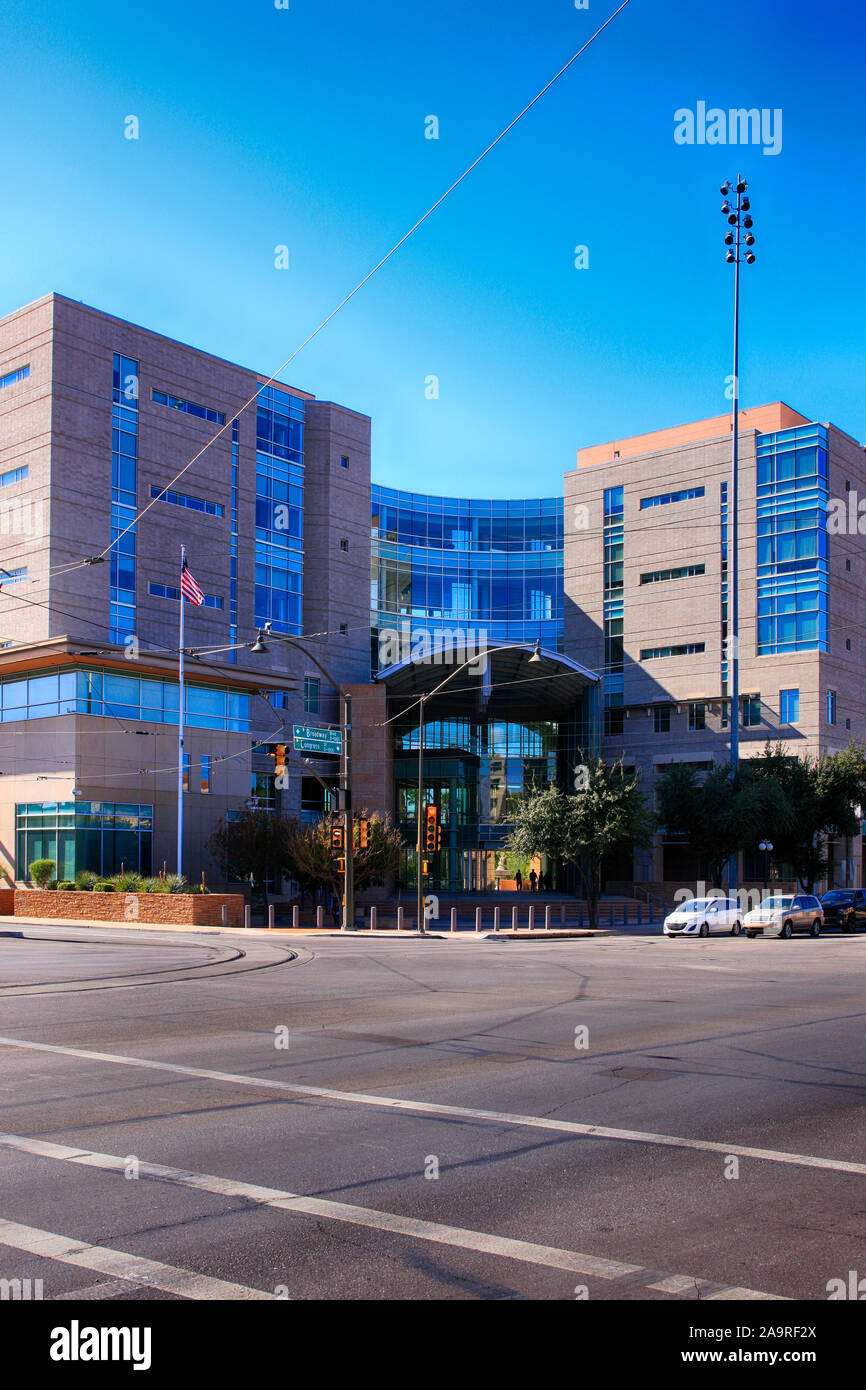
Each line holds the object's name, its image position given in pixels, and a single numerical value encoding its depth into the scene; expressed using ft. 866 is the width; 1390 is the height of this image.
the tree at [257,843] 151.74
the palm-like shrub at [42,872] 153.28
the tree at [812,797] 187.83
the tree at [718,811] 170.19
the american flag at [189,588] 136.77
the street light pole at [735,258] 171.94
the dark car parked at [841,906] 146.41
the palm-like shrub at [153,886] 141.28
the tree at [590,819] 148.97
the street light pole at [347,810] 124.06
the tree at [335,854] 142.72
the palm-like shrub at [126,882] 144.05
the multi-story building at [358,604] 163.63
